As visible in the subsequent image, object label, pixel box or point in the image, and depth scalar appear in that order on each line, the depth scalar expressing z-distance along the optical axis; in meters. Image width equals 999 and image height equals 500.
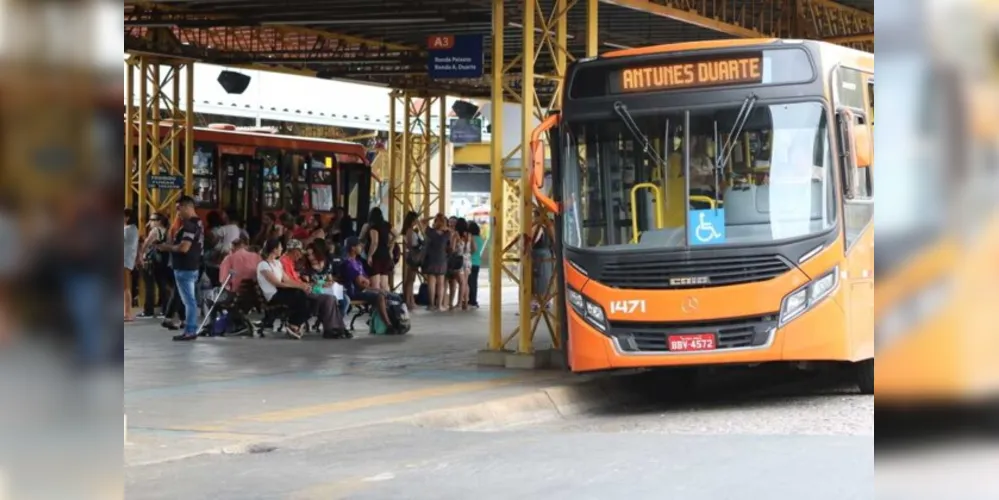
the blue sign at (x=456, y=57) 20.73
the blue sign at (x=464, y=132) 38.44
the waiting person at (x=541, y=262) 21.55
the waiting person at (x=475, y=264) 30.30
